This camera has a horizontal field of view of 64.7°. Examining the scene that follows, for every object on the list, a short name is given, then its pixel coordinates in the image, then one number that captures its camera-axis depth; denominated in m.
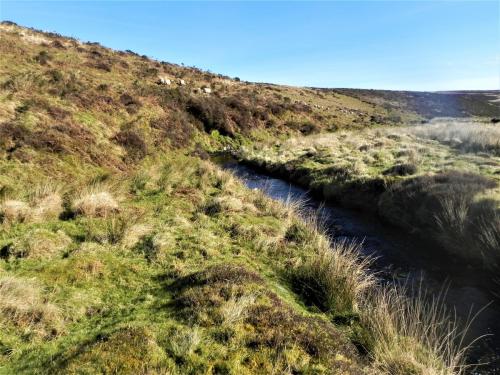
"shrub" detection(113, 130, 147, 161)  23.17
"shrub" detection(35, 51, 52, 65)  31.23
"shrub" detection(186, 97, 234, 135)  36.62
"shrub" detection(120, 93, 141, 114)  29.07
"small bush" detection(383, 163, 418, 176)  19.47
